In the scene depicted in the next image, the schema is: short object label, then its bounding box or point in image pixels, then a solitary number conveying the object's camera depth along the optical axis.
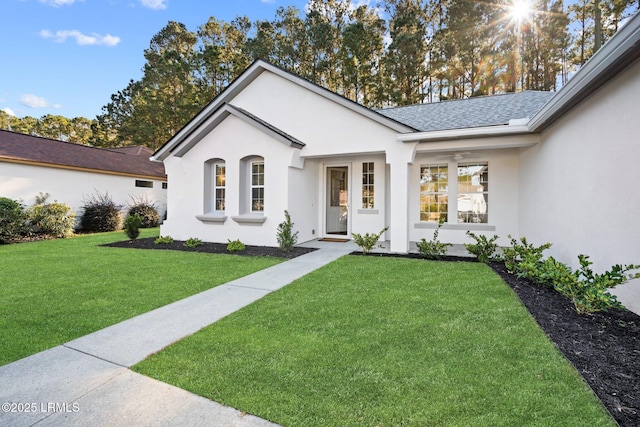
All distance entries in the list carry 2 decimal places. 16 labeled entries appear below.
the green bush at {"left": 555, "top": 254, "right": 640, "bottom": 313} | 3.63
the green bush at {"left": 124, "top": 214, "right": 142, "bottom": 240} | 11.03
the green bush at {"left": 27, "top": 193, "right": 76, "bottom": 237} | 12.43
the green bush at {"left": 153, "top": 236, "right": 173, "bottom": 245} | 10.52
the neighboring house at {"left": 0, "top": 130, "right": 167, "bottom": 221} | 13.22
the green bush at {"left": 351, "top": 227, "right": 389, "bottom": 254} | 8.36
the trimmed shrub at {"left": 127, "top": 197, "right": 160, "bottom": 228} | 17.21
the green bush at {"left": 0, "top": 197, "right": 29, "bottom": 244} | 11.24
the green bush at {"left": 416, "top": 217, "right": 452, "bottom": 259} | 7.69
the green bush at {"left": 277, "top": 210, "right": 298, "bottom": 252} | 8.94
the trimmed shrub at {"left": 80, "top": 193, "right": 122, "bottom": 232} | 15.04
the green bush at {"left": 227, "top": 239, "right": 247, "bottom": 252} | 9.13
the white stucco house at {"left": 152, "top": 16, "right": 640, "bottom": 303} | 7.54
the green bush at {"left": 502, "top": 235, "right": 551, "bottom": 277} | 5.44
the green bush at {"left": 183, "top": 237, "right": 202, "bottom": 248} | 9.79
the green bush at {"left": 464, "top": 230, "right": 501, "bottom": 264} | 7.25
